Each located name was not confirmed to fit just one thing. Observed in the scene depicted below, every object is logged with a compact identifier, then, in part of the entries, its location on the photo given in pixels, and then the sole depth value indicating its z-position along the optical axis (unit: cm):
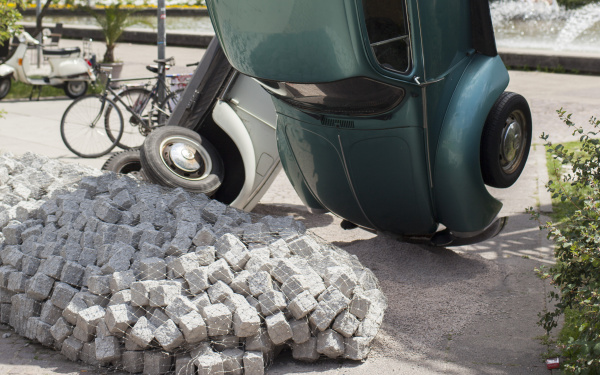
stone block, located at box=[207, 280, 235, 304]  416
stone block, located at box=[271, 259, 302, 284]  430
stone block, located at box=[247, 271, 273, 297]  421
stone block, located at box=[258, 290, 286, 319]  414
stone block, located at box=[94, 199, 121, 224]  502
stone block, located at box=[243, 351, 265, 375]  402
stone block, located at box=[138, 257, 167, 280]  440
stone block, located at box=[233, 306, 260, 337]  401
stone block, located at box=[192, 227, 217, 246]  463
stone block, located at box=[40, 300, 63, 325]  446
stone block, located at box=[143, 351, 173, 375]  407
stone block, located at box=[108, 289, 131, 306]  421
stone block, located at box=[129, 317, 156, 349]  400
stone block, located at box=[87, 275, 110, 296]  435
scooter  1320
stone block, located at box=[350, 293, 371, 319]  428
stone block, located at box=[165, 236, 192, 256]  459
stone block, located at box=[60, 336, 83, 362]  427
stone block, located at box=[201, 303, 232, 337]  401
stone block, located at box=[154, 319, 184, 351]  396
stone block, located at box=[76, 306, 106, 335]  418
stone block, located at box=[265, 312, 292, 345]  409
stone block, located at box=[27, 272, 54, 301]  454
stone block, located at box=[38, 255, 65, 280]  457
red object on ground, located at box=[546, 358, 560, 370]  406
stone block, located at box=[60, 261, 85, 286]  452
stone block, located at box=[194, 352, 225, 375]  392
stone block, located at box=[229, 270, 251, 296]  425
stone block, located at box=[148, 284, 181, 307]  412
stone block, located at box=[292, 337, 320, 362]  420
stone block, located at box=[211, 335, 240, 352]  409
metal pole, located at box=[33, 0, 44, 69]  1359
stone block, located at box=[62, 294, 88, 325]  428
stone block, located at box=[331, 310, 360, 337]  420
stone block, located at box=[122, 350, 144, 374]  412
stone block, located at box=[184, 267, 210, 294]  422
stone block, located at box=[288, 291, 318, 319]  411
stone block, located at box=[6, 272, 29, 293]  469
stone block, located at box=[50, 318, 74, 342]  432
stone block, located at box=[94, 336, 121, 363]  409
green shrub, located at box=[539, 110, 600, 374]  357
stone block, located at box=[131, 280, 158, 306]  416
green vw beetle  446
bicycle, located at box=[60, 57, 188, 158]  955
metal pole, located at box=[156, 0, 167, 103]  1046
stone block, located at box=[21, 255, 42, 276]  474
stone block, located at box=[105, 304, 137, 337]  406
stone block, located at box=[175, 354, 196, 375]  400
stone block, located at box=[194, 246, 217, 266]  445
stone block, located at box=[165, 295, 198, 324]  405
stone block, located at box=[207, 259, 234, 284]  430
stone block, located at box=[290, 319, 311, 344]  416
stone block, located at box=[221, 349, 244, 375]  401
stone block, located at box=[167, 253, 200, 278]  434
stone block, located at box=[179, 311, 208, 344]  395
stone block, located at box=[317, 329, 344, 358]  416
